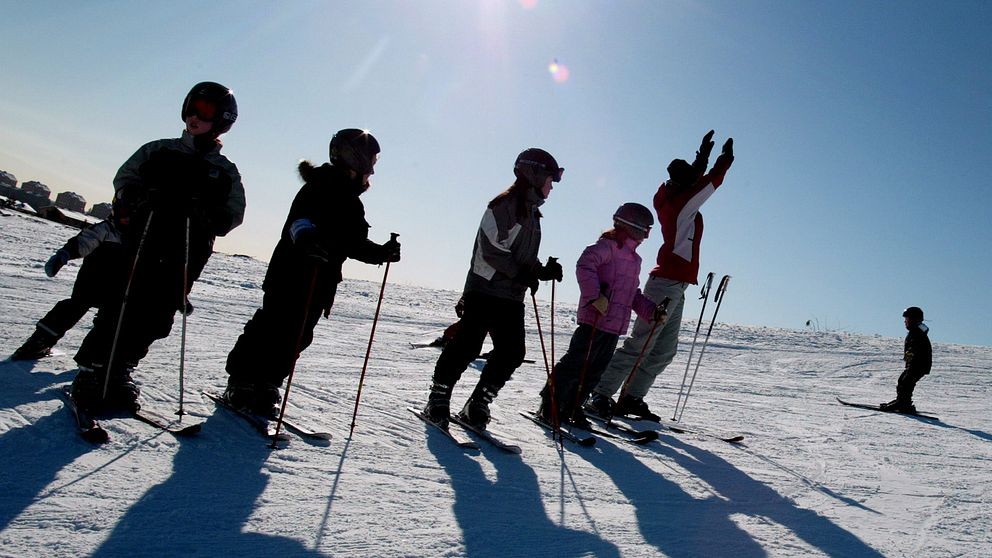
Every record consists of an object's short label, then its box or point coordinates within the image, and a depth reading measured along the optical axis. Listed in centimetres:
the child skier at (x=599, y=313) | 484
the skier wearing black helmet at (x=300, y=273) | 364
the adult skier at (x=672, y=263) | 555
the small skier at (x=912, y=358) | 770
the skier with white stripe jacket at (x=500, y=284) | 419
